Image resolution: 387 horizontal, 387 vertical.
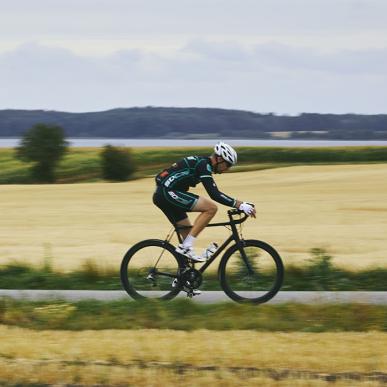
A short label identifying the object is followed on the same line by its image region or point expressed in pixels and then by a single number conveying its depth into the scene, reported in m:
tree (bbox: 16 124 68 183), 63.06
